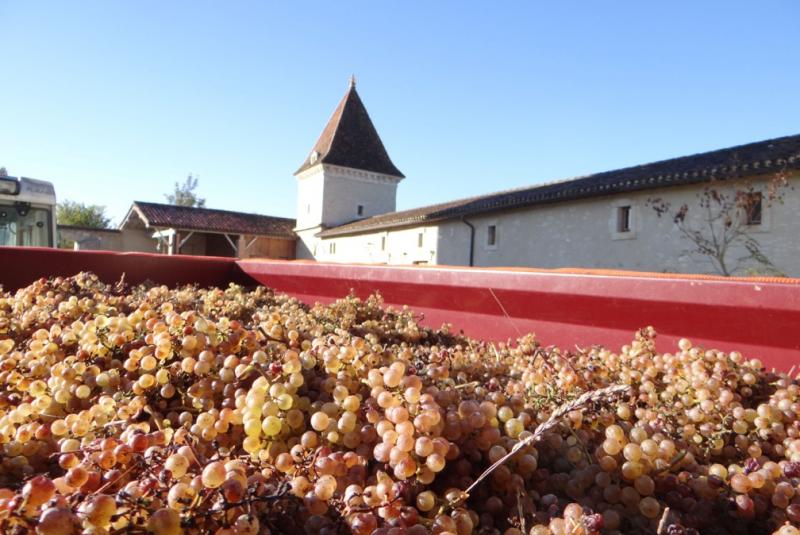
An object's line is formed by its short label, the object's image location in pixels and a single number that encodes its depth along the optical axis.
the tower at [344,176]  31.00
